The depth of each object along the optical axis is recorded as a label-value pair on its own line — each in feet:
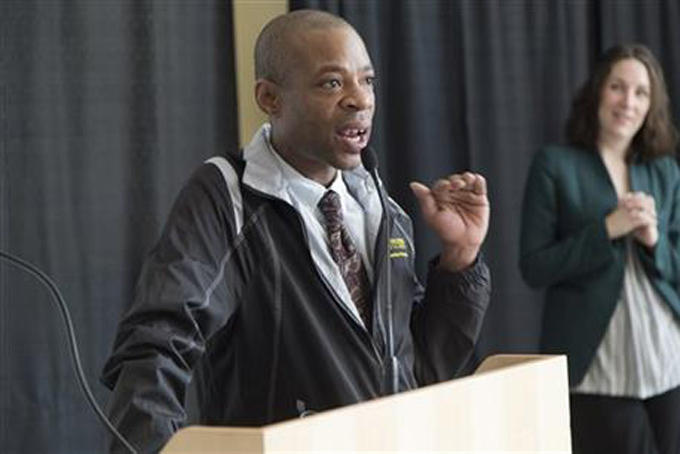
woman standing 16.92
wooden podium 10.57
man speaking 12.50
